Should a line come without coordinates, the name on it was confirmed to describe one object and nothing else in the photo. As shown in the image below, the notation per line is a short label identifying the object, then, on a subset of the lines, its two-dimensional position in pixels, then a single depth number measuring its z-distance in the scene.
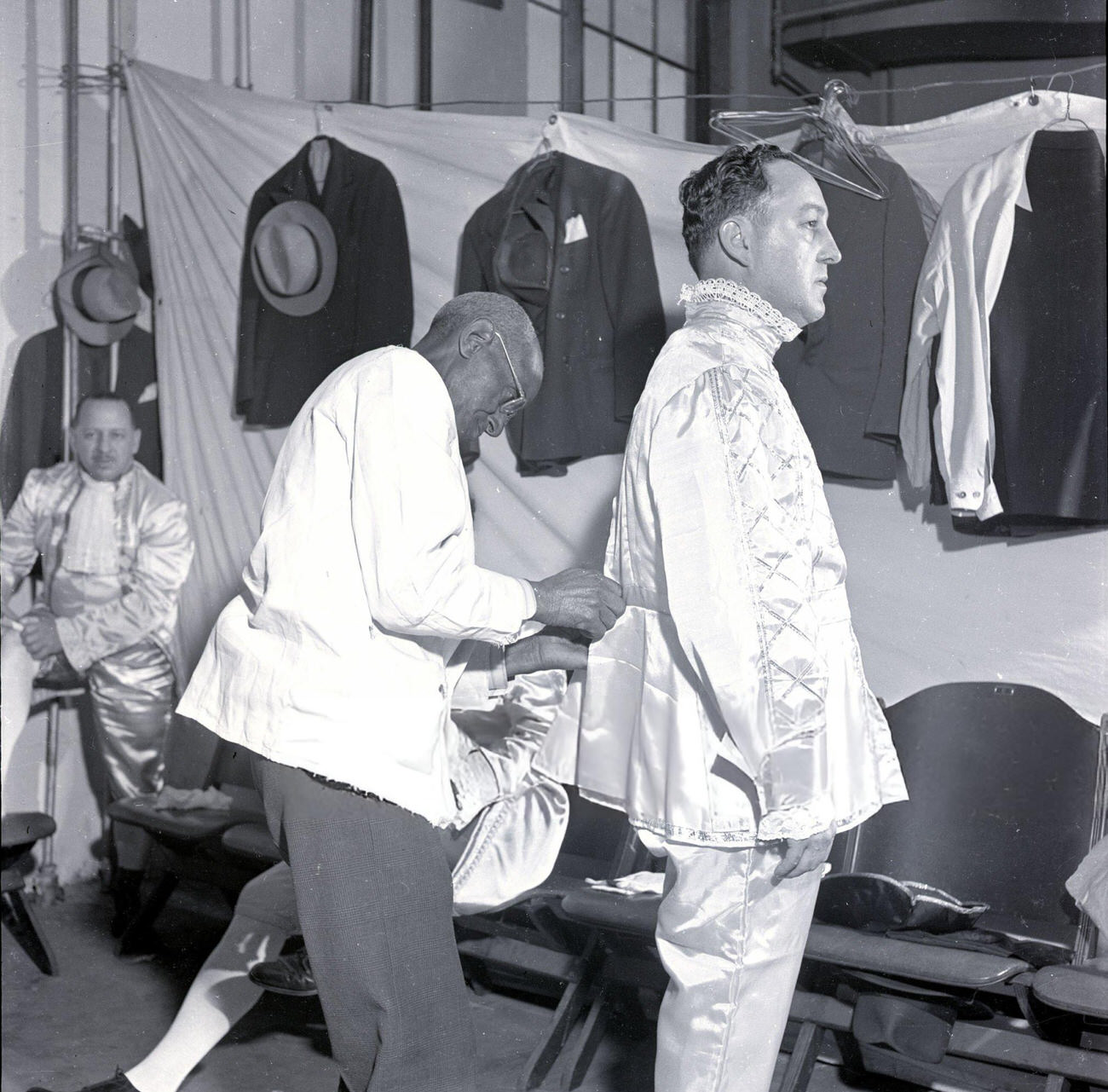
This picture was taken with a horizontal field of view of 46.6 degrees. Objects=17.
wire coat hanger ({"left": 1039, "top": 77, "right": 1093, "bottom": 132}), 2.33
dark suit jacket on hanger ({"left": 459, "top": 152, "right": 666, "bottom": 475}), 2.68
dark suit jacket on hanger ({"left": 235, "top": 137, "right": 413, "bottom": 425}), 2.95
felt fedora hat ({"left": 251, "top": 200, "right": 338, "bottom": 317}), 2.99
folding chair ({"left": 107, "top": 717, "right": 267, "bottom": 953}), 2.99
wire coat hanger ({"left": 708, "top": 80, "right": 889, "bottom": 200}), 2.44
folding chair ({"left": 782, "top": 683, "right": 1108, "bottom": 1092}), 2.33
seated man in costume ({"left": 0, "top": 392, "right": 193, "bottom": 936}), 2.89
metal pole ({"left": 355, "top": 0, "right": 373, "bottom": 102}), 2.74
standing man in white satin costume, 1.80
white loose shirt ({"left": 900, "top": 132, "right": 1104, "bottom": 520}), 2.40
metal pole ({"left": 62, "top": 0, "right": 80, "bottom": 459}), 2.71
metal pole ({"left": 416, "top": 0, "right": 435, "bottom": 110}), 2.73
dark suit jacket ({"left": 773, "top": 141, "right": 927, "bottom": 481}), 2.46
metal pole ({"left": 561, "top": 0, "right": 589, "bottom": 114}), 2.65
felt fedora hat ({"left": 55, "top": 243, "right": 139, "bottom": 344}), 2.79
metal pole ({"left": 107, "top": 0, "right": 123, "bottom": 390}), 2.73
